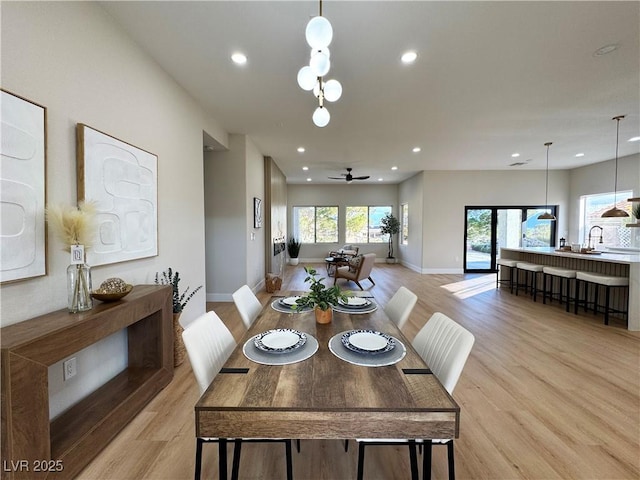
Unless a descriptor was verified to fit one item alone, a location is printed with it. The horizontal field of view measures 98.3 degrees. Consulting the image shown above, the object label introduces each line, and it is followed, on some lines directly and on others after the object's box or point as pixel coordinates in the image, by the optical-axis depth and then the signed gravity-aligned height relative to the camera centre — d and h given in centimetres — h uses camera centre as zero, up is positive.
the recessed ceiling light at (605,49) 242 +167
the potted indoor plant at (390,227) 991 +27
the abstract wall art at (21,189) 136 +22
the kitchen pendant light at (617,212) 402 +40
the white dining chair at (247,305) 208 -58
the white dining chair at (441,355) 127 -64
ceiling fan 709 +170
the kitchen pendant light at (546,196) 780 +112
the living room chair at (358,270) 608 -82
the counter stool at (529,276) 507 -83
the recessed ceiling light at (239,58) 252 +164
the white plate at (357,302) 210 -54
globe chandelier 145 +102
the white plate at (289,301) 214 -53
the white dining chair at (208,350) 130 -63
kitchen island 357 -46
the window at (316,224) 1037 +37
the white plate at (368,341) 135 -55
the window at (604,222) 625 +35
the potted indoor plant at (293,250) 988 -59
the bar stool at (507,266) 577 -67
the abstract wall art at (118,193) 187 +30
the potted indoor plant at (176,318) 269 -83
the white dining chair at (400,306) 205 -57
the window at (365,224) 1037 +38
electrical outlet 173 -87
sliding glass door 788 +10
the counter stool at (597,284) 373 -68
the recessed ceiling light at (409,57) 251 +165
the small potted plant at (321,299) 172 -41
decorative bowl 174 -41
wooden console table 116 -85
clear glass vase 161 -33
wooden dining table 94 -59
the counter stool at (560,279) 443 -81
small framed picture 520 +41
